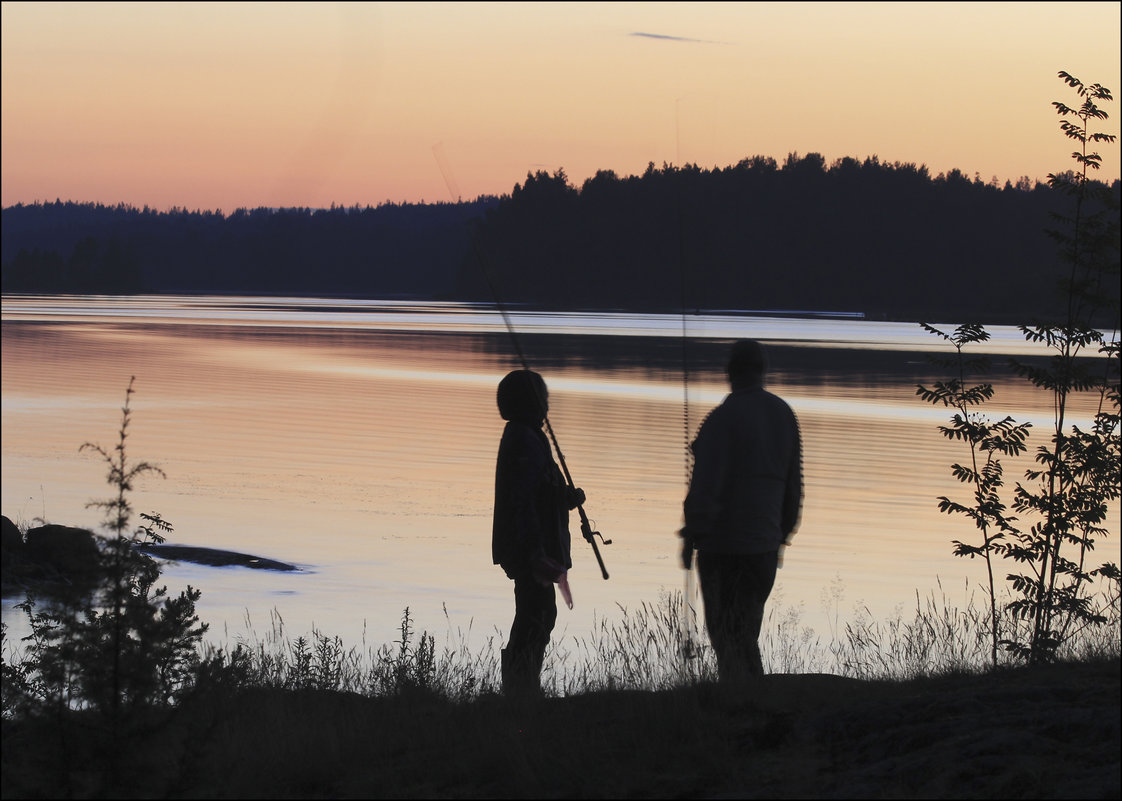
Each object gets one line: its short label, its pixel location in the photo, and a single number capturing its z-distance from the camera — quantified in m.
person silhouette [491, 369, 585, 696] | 13.36
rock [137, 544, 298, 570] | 29.92
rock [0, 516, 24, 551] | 27.02
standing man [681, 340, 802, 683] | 12.97
